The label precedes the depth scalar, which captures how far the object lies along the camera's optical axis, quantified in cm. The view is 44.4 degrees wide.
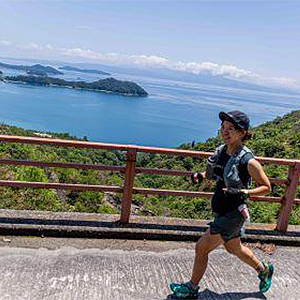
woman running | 286
